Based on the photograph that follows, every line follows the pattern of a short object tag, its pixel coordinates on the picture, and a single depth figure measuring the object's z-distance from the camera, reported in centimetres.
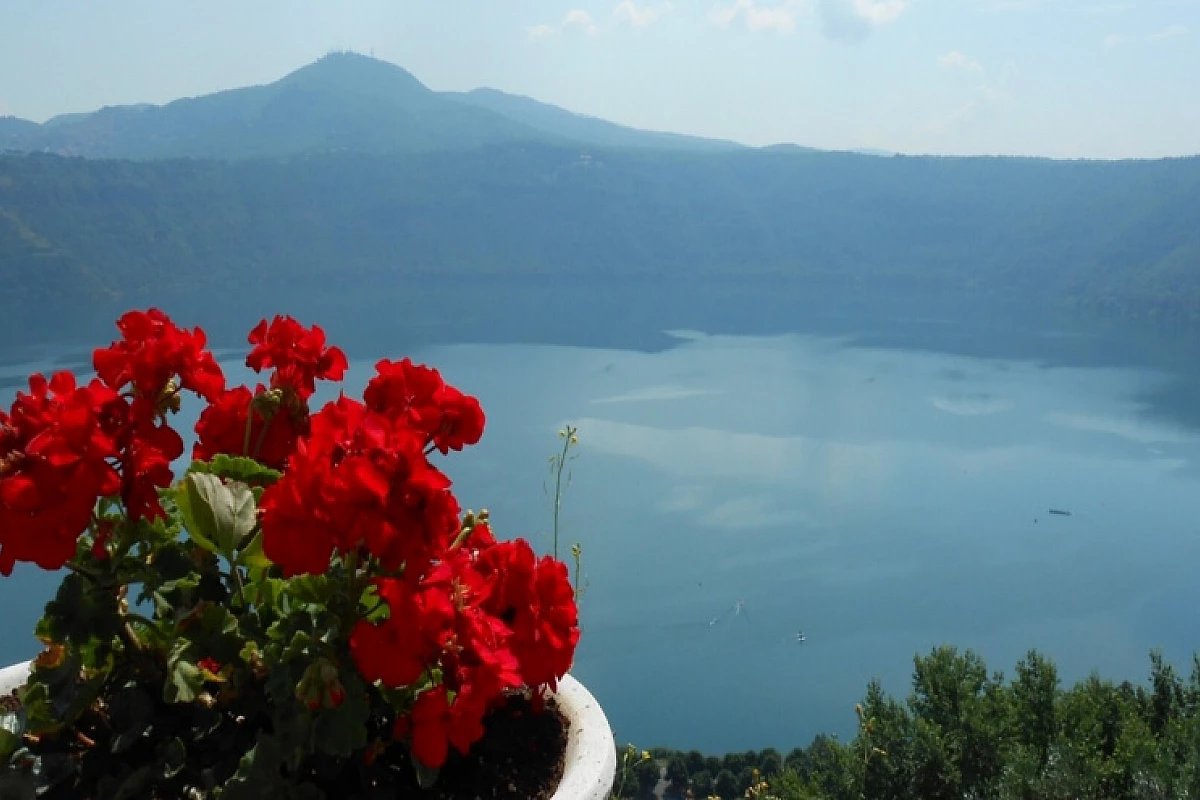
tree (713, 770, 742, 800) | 1147
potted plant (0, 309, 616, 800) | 65
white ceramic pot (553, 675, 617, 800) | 76
